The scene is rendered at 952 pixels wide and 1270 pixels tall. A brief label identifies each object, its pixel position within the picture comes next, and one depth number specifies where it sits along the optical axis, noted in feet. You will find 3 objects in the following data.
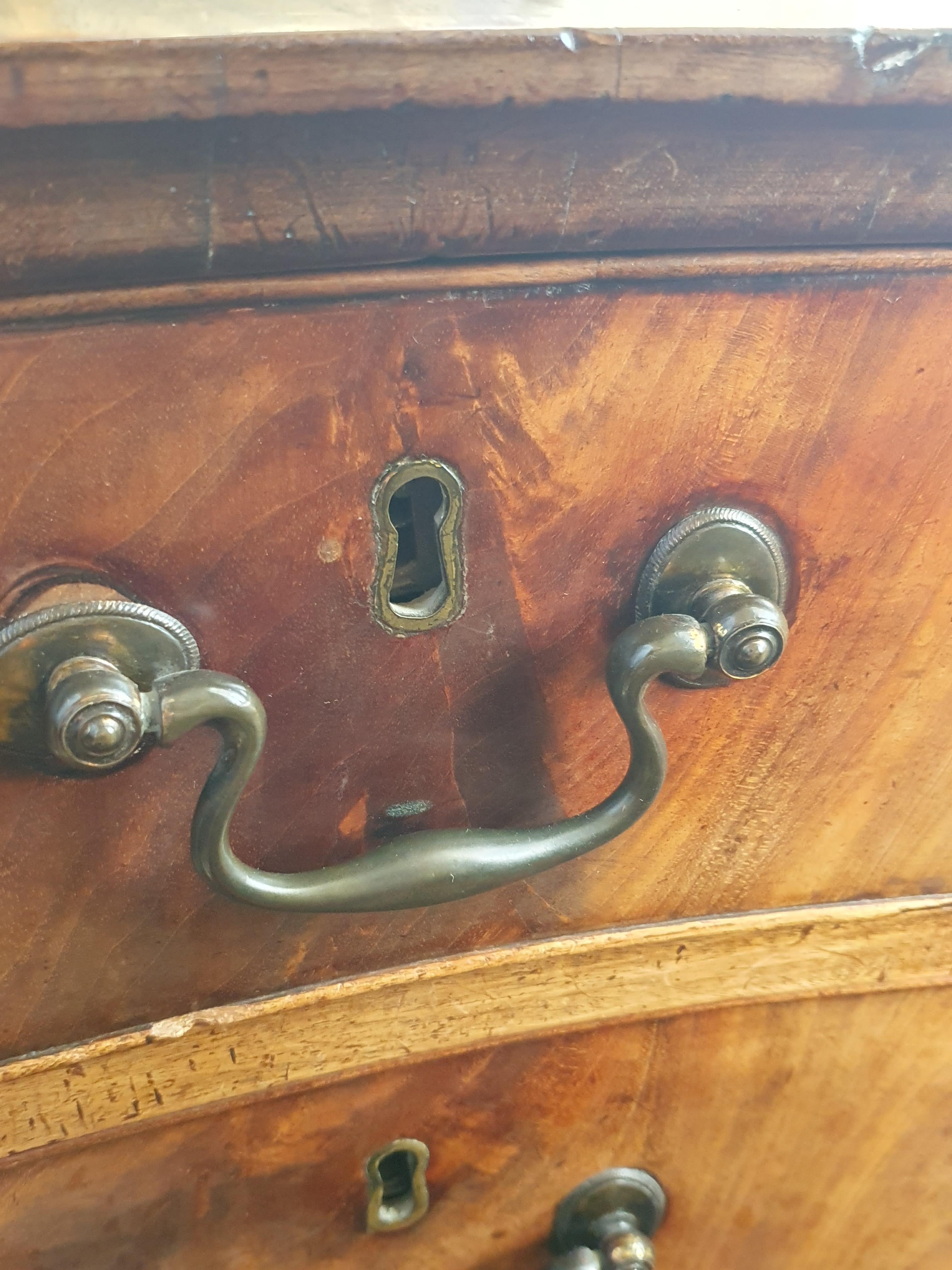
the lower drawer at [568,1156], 1.35
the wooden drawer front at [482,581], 0.91
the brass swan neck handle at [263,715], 0.89
